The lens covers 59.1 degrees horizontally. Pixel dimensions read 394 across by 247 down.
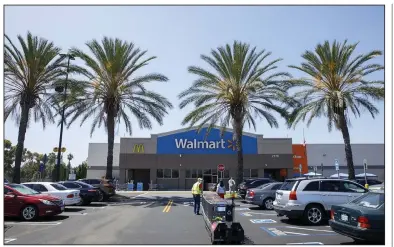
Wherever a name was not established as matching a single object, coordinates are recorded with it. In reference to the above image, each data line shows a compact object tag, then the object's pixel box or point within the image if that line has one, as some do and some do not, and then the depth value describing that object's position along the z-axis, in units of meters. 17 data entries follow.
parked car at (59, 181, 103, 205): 19.75
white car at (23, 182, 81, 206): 16.67
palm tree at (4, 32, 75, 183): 22.92
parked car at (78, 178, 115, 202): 23.24
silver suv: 12.00
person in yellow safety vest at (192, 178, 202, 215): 15.60
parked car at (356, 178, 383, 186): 28.02
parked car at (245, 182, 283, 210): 17.25
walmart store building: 44.22
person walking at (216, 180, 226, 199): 18.41
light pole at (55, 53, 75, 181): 25.20
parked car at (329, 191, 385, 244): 7.61
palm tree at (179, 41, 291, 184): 26.06
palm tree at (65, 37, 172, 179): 25.47
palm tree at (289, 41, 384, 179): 22.66
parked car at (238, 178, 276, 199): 22.15
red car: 12.66
